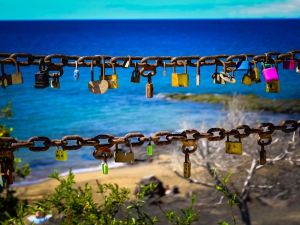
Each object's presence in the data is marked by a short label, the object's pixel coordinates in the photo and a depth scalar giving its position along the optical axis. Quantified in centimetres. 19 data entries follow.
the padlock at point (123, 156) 295
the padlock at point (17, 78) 278
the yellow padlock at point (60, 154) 288
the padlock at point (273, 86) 321
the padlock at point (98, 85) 299
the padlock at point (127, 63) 265
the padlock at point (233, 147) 306
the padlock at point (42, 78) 282
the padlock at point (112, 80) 299
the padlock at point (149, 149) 307
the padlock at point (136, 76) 299
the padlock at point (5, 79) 260
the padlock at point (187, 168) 310
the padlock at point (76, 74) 312
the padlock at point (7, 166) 255
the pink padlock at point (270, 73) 305
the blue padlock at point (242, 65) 296
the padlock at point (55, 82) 297
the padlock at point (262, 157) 322
